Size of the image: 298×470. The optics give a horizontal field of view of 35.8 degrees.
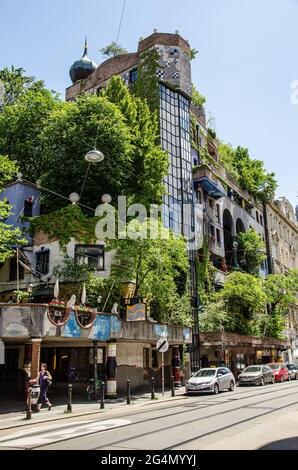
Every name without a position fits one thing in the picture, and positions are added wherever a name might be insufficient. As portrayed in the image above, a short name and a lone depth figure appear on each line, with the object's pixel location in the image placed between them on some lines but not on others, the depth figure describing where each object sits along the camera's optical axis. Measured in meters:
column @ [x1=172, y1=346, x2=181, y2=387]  29.14
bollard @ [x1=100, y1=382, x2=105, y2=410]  18.09
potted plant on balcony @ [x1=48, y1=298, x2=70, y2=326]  18.84
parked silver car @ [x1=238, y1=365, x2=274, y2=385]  30.30
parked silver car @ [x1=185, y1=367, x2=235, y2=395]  23.70
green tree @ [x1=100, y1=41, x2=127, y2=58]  52.16
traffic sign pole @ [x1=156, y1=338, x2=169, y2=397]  21.86
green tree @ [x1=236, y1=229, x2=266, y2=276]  49.12
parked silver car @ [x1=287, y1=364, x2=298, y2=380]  37.84
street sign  21.86
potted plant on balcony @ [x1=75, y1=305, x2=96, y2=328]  20.38
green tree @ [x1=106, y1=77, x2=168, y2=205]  32.91
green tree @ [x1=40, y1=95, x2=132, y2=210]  30.27
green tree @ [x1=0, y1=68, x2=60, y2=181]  34.41
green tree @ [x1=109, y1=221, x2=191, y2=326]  24.72
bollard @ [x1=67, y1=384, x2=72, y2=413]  16.84
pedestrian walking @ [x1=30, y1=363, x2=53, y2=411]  17.84
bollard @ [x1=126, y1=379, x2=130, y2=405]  20.03
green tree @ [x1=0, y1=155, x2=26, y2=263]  23.34
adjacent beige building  58.62
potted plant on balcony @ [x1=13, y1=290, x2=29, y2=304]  23.80
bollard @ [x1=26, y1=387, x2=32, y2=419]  15.26
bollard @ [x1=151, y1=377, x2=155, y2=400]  21.48
